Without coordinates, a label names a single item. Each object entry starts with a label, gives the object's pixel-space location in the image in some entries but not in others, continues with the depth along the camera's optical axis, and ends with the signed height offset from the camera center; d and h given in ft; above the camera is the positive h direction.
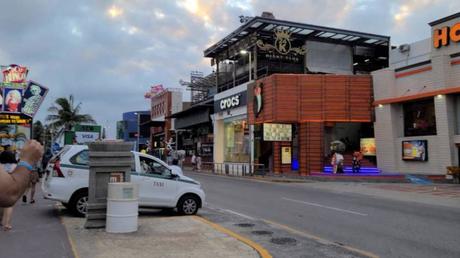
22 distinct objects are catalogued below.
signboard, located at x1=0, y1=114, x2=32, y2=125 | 100.78 +9.93
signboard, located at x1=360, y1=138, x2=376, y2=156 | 108.78 +4.43
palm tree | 187.42 +19.70
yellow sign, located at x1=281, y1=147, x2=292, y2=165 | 109.70 +2.22
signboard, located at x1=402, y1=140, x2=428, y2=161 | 91.04 +2.98
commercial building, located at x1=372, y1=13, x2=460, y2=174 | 86.58 +11.76
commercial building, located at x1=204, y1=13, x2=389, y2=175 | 103.40 +16.96
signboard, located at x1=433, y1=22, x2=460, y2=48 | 84.89 +24.65
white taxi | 36.52 -1.62
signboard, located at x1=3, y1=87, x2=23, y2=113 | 104.27 +14.61
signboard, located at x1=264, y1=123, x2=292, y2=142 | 105.29 +7.45
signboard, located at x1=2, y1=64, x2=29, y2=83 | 116.57 +23.22
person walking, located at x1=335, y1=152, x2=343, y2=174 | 97.19 +0.30
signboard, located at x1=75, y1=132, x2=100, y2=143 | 110.54 +6.83
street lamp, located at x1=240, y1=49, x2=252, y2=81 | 122.23 +26.87
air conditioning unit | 112.78 +29.09
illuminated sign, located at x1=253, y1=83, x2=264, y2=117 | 110.73 +15.95
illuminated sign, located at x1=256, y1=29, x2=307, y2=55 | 124.26 +32.83
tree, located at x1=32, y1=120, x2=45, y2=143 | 297.57 +26.40
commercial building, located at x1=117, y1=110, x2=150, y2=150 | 297.74 +25.42
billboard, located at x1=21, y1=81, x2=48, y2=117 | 104.01 +14.95
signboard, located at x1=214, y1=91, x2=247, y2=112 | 127.85 +18.45
